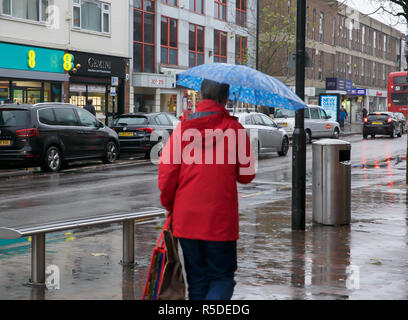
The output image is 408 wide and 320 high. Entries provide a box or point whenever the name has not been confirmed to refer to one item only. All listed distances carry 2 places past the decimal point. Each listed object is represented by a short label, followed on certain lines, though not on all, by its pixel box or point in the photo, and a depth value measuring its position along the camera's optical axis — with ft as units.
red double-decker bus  149.07
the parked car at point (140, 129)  73.61
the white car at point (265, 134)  76.07
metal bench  19.85
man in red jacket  14.80
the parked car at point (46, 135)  57.41
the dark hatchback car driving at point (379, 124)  124.47
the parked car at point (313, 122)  103.04
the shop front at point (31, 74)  91.56
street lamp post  29.25
